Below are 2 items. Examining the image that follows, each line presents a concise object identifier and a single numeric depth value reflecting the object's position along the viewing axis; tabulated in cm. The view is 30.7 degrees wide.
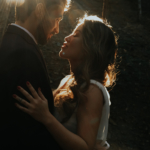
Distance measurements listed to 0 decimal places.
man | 102
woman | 107
